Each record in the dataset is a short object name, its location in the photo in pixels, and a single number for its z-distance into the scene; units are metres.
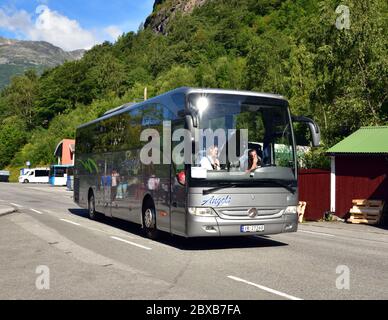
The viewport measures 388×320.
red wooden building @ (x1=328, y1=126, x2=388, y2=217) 20.22
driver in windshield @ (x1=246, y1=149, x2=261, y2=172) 10.75
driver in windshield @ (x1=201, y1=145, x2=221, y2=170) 10.33
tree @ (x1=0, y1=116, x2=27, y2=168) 106.69
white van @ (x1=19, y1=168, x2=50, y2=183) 77.62
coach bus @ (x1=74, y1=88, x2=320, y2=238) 10.40
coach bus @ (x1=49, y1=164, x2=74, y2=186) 65.44
